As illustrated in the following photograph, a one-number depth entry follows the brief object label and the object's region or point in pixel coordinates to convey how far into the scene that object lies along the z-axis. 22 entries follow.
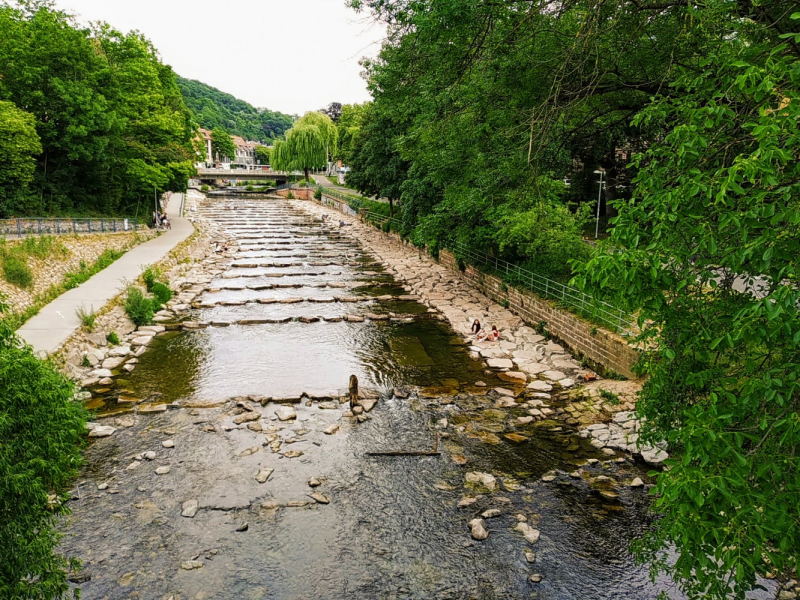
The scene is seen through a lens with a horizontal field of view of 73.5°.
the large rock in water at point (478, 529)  8.24
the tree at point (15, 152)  21.17
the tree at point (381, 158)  33.91
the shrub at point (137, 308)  18.44
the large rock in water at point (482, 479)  9.59
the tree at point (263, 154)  131.62
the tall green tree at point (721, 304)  3.66
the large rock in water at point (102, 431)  11.24
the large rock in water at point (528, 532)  8.21
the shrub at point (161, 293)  21.02
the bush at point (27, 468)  4.65
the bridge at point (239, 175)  83.50
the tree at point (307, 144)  70.75
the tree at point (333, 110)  116.75
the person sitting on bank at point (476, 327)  17.52
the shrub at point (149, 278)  21.62
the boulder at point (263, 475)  9.72
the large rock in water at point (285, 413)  12.12
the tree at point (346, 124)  64.69
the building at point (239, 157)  115.12
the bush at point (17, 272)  17.12
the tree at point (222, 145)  116.88
